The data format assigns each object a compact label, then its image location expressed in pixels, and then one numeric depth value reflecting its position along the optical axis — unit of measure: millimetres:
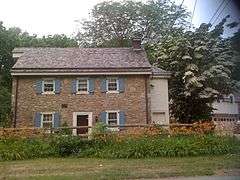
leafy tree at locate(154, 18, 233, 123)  14308
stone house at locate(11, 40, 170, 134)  13429
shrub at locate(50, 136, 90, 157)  8890
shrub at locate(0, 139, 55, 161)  8541
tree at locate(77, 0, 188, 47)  25358
